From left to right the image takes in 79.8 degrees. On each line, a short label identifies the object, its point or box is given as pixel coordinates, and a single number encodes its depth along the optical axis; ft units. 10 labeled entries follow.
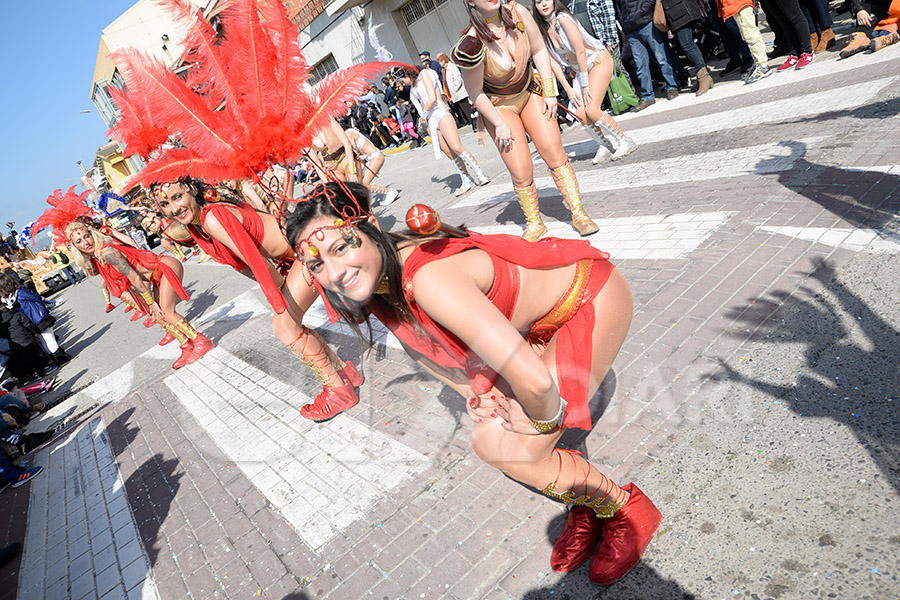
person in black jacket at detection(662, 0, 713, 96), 27.04
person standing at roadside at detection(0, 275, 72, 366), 32.83
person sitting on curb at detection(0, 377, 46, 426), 22.30
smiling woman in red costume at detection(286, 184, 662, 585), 6.17
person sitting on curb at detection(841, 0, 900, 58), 22.38
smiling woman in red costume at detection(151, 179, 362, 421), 11.60
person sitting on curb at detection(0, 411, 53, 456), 18.78
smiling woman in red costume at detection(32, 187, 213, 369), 20.43
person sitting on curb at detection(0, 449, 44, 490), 16.85
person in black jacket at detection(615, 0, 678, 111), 28.22
